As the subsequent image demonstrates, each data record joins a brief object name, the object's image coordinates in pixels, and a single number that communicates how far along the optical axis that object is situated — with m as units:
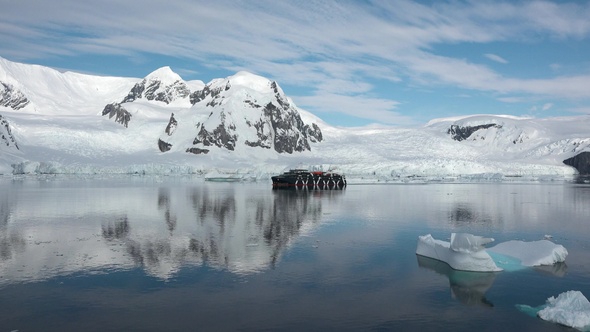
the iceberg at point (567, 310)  11.04
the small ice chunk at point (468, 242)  16.05
